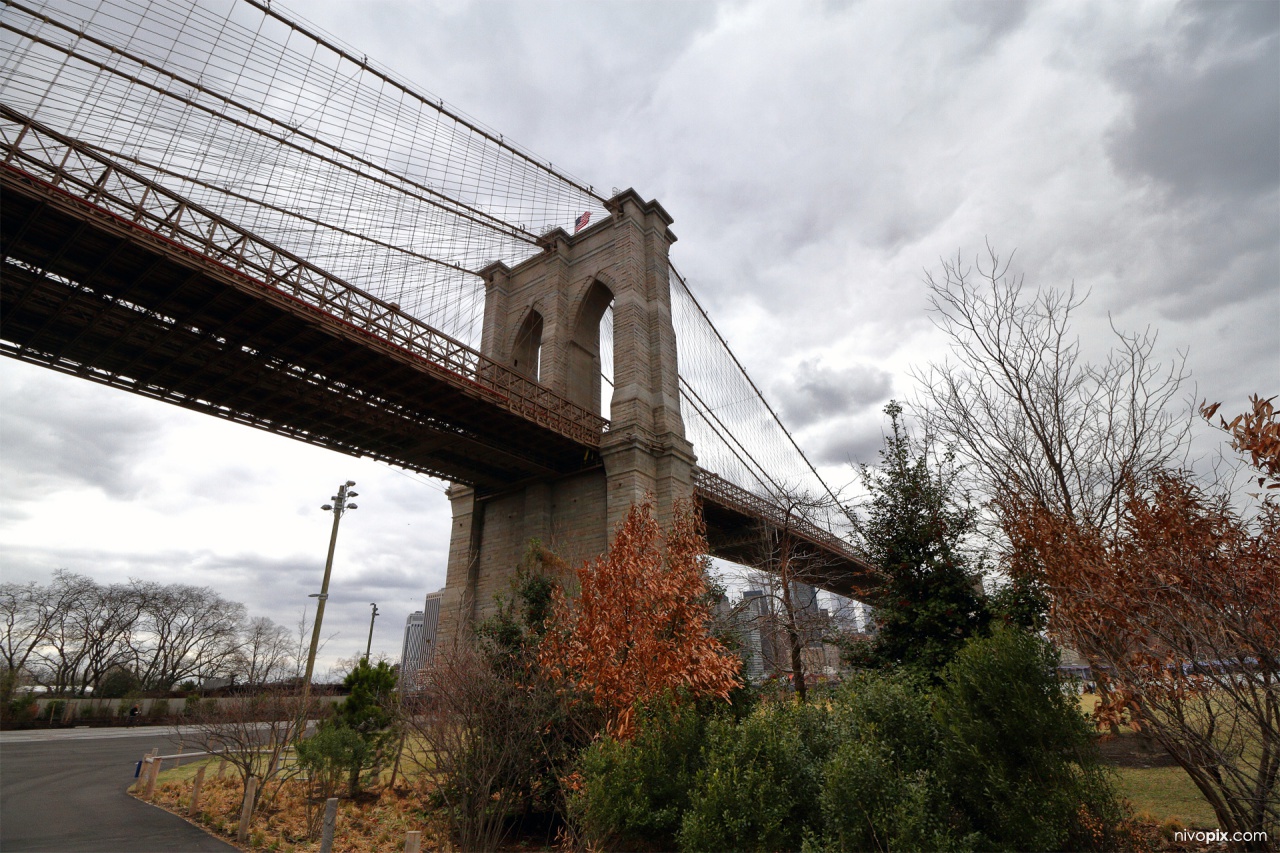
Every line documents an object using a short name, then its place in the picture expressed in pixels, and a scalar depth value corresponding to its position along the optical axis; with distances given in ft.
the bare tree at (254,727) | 31.94
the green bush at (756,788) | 15.40
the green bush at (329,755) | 31.68
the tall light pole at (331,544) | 42.24
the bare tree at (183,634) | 132.16
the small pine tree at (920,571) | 25.96
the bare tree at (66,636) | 120.47
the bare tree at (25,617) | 116.06
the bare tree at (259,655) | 53.87
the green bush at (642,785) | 17.51
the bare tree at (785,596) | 43.21
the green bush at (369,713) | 36.42
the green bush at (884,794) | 13.69
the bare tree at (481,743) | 24.39
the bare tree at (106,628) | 123.85
